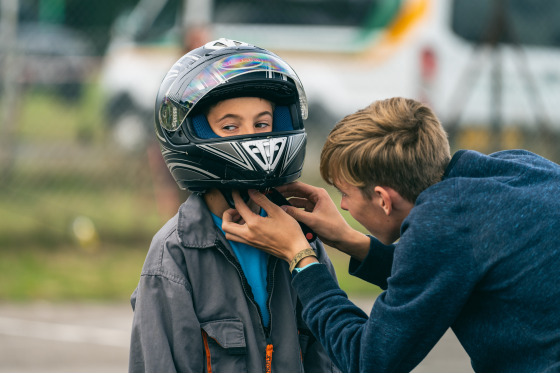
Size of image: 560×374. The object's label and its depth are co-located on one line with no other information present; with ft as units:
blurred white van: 76.97
